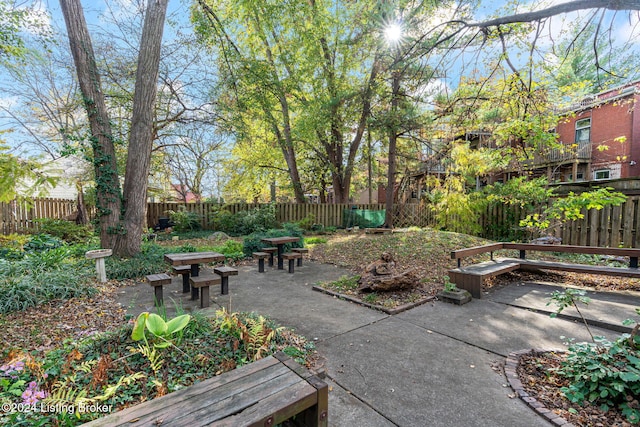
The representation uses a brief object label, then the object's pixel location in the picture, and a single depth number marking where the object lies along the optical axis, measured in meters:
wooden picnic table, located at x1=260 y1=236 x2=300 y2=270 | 6.15
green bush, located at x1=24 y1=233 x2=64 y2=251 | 6.23
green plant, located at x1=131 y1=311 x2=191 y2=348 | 1.95
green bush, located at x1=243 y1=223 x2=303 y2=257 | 7.31
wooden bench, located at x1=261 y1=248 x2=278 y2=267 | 6.41
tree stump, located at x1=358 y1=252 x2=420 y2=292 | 4.35
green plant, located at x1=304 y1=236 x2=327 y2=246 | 9.39
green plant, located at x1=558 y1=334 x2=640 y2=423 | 1.83
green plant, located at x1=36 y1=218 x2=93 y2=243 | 8.16
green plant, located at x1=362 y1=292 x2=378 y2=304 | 4.09
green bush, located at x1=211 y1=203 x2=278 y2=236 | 11.55
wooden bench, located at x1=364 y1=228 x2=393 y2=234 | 9.58
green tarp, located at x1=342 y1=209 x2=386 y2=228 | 14.28
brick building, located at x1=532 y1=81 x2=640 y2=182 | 12.15
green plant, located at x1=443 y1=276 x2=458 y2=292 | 4.26
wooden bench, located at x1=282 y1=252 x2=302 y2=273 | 5.95
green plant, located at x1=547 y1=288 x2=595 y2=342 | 2.40
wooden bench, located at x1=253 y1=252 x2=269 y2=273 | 5.97
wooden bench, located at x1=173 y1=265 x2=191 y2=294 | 4.53
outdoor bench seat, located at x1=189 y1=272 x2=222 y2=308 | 3.74
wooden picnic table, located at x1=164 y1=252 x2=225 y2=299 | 4.12
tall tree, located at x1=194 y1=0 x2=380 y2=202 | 8.49
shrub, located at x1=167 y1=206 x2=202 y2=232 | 11.23
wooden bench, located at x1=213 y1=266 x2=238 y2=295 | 4.19
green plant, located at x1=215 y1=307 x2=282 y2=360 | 2.11
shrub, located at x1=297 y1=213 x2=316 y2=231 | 12.53
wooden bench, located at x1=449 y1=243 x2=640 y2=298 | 4.23
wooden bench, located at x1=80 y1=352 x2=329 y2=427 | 1.23
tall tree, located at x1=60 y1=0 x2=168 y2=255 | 5.79
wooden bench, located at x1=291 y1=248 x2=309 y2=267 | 6.52
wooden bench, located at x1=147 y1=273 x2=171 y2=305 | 3.70
